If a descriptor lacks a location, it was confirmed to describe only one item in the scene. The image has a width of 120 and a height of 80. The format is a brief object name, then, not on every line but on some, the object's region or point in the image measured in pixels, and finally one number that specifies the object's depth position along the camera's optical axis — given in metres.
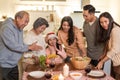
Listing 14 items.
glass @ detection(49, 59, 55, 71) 2.72
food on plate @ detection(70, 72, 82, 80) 2.44
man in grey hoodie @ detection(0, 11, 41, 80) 2.76
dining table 2.50
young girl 3.20
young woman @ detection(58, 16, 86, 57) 3.31
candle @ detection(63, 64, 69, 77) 2.59
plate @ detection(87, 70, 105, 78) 2.55
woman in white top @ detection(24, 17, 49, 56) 3.09
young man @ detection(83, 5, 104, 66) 3.34
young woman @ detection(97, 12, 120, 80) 2.79
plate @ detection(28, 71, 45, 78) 2.48
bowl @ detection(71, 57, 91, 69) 2.80
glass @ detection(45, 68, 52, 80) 2.39
